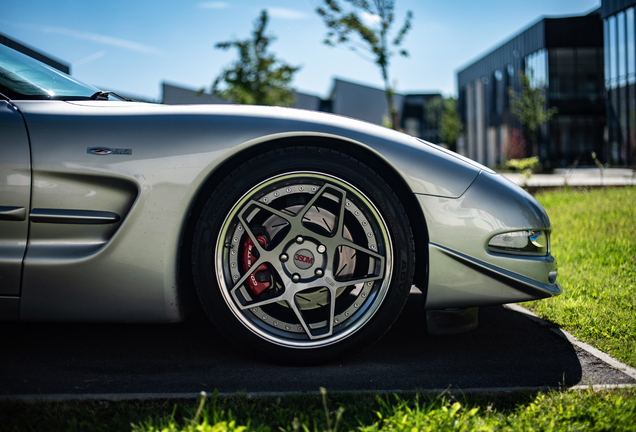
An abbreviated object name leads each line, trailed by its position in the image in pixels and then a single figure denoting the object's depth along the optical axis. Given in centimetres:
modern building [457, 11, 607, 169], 2797
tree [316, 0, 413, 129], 1127
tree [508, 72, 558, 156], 2534
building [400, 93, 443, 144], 4941
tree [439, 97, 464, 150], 4047
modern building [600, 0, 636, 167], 2380
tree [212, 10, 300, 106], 1842
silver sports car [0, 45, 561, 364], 160
